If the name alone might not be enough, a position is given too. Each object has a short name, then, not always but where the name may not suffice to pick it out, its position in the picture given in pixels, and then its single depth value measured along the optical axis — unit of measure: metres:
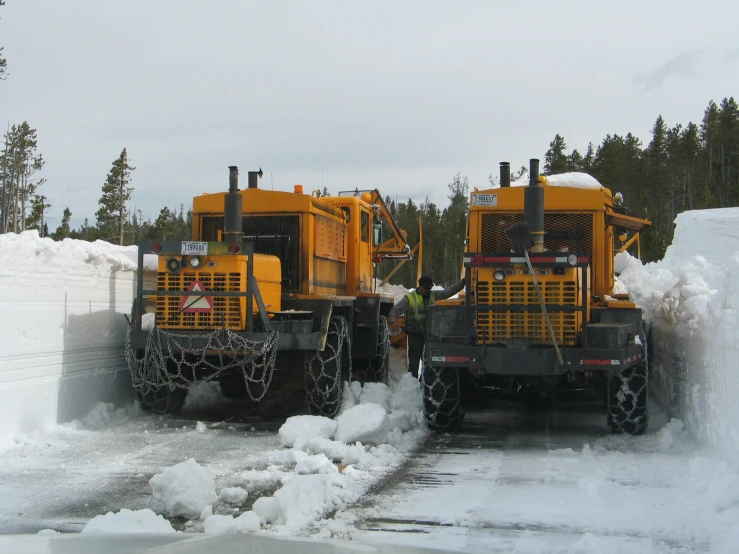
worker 12.34
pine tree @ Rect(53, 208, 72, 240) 64.75
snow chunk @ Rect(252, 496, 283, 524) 5.75
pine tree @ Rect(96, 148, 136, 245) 60.53
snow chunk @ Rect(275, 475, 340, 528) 5.71
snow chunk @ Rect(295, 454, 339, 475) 7.40
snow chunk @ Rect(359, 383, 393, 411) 10.86
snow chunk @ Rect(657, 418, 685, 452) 8.59
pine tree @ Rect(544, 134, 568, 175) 59.59
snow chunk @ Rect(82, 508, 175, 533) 5.19
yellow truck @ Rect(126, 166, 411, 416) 9.72
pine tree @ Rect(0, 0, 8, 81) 37.59
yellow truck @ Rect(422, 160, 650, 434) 8.61
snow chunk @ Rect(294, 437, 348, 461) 7.93
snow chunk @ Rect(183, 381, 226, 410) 12.09
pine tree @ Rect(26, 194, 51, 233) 59.66
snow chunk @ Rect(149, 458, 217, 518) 5.98
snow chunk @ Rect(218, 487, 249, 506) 6.35
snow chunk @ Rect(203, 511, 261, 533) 5.41
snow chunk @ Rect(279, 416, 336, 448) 8.55
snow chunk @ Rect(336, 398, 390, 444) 8.52
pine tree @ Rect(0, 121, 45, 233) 58.66
